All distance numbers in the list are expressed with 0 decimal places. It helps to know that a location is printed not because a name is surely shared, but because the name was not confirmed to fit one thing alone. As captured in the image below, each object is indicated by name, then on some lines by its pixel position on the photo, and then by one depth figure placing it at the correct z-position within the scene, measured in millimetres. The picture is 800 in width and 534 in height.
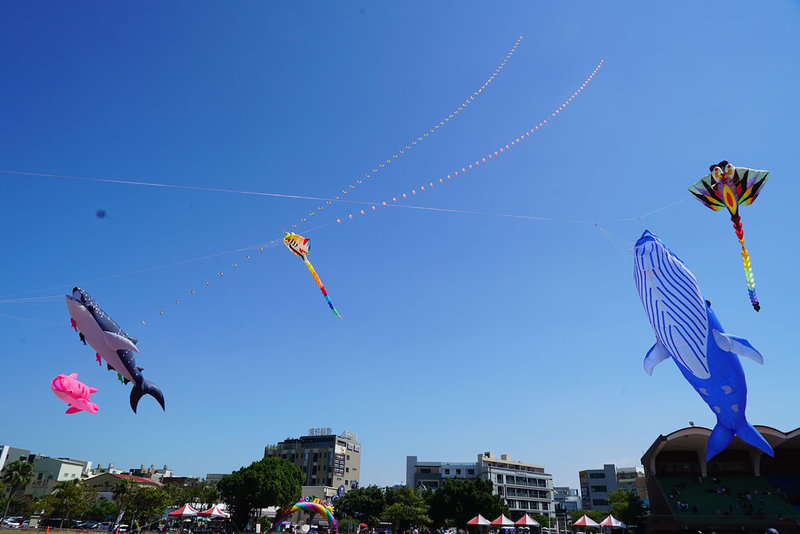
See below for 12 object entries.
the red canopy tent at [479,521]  38116
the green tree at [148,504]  47375
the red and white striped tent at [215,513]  36812
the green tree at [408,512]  42906
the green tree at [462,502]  45812
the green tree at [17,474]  42875
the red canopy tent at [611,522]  32906
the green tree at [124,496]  45906
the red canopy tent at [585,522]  33625
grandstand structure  29188
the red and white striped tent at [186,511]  34525
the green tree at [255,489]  45500
